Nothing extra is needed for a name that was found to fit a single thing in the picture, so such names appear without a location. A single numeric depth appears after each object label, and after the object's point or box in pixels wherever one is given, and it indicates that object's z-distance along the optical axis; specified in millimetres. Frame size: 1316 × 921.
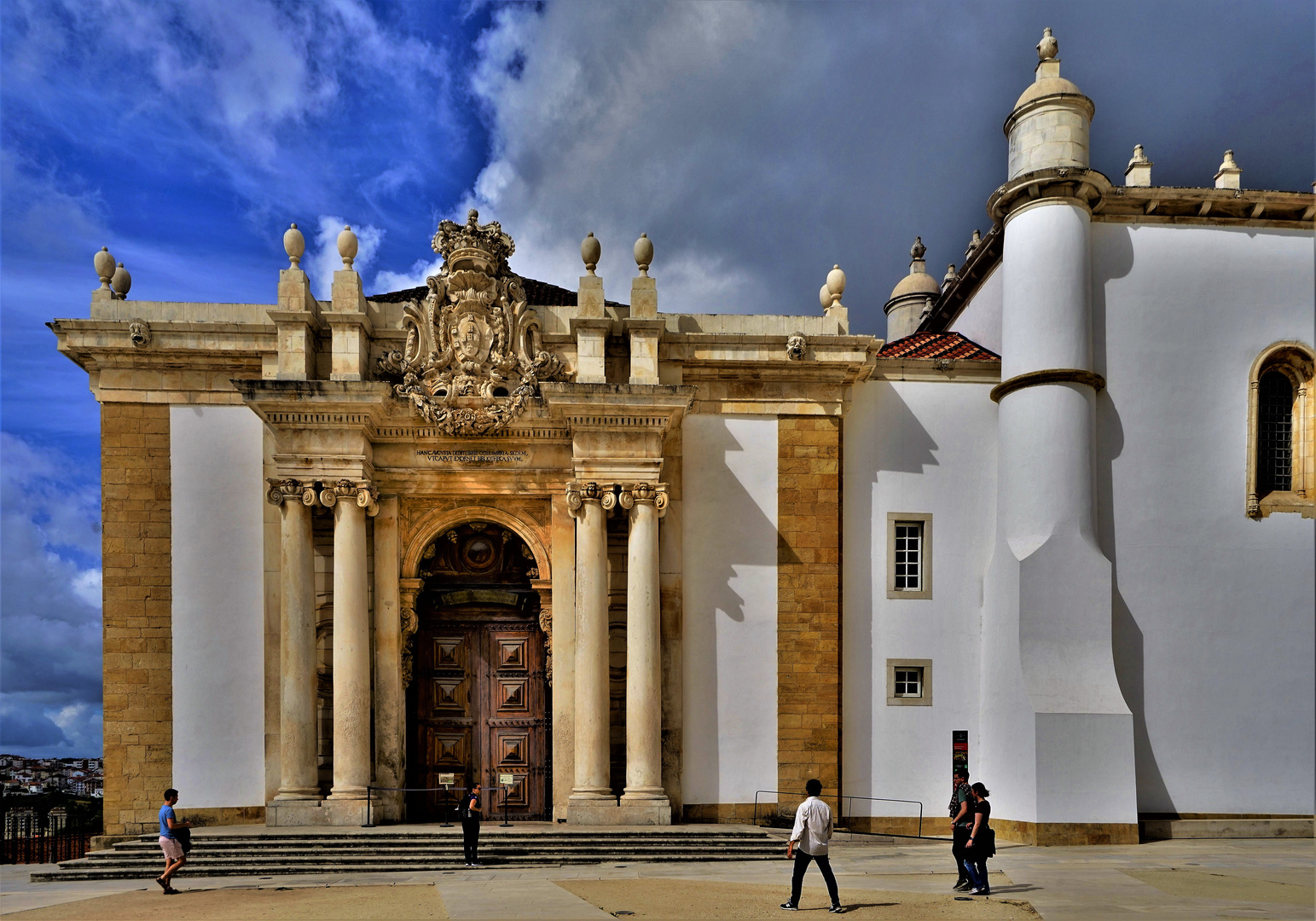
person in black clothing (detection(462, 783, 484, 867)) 13648
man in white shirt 10516
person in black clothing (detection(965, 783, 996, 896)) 11695
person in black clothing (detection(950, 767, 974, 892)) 11961
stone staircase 14109
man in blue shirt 12430
